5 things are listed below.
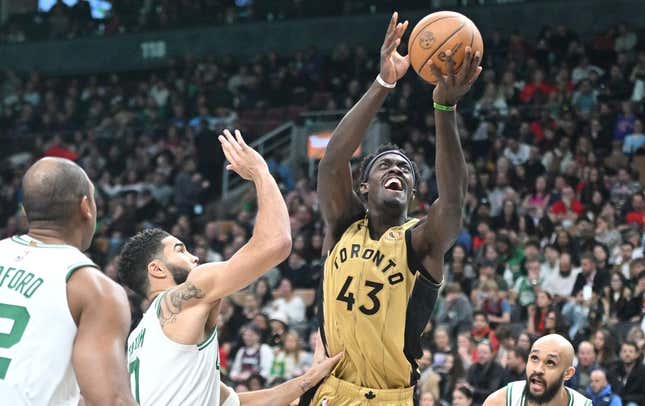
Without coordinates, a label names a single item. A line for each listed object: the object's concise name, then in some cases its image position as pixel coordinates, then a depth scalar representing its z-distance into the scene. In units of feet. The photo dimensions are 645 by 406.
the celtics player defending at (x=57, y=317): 12.51
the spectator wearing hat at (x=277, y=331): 41.75
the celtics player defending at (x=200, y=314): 15.38
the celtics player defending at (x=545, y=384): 24.57
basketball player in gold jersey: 17.74
